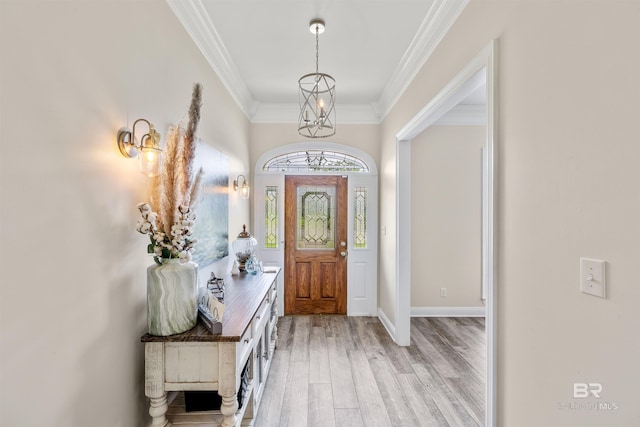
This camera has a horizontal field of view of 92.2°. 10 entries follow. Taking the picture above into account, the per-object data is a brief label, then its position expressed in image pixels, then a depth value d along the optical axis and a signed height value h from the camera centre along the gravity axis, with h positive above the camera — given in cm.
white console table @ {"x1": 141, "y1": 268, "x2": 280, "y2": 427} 151 -73
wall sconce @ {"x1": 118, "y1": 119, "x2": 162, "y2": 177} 147 +35
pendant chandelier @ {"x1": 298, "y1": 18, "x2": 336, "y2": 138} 239 +153
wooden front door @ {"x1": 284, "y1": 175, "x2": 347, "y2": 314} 455 -39
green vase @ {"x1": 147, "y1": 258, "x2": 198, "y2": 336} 149 -38
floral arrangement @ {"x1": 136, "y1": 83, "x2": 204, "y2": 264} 150 +9
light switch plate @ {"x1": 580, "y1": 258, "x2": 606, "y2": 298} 101 -19
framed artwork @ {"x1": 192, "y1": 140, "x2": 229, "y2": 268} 237 +7
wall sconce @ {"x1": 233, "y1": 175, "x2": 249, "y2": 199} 372 +39
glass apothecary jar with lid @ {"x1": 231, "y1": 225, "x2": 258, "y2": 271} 320 -31
